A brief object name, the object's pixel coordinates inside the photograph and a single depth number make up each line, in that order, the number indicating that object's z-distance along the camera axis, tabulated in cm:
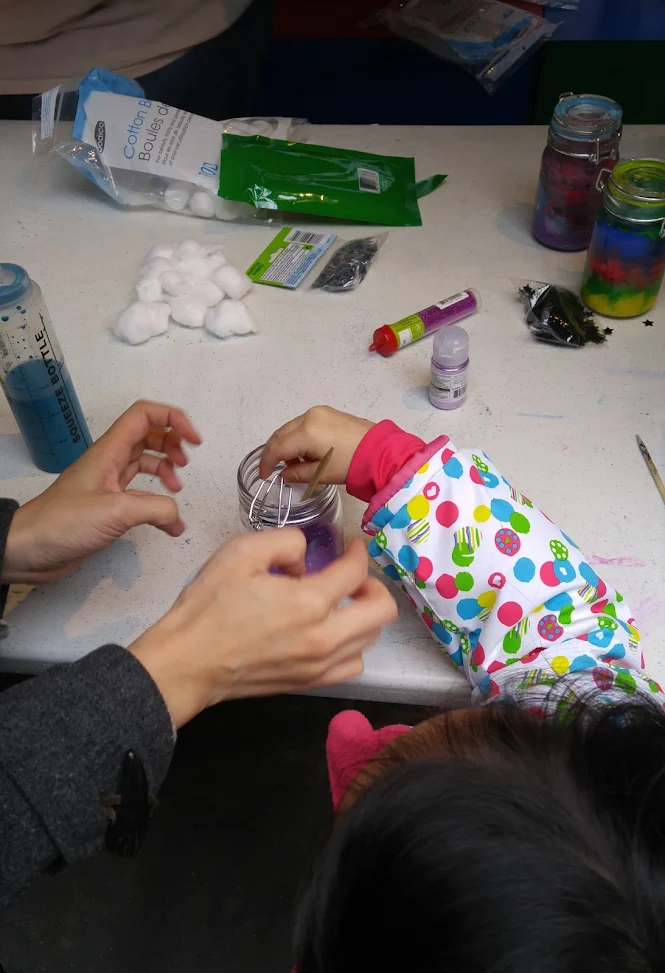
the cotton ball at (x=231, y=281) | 98
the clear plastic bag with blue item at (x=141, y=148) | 108
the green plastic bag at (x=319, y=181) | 107
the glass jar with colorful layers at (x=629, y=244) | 85
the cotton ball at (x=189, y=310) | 95
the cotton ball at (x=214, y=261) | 99
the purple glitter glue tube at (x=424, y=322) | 91
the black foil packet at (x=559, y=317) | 92
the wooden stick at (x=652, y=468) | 76
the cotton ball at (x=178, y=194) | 111
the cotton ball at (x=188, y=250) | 102
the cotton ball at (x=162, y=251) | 102
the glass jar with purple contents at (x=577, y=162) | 93
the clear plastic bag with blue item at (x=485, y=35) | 154
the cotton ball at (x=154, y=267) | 99
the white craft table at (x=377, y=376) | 70
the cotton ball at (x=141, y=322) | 94
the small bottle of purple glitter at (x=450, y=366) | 82
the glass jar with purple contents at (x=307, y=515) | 67
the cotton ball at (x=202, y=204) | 110
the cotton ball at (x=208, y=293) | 97
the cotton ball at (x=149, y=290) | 97
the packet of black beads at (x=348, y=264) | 101
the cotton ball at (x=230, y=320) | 94
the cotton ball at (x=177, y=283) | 97
